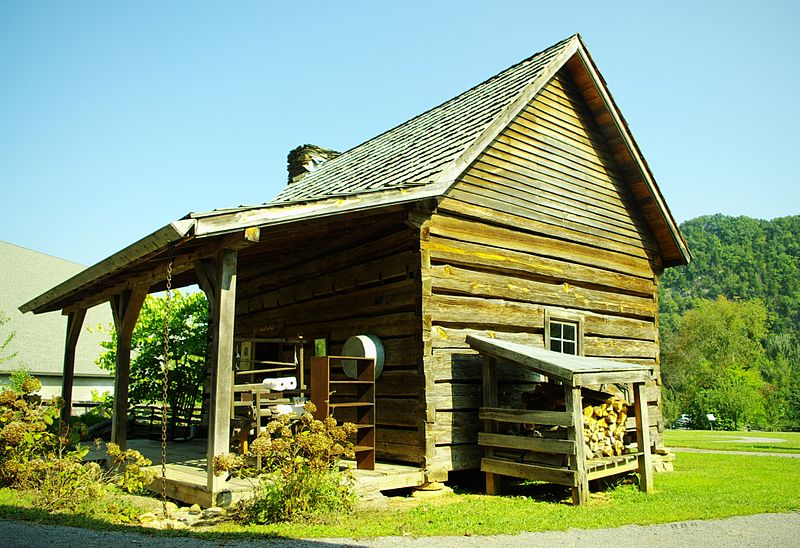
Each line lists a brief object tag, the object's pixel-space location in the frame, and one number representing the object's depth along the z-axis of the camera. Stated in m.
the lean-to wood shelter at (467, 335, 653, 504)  7.87
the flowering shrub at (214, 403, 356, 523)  6.62
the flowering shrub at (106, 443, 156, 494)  7.01
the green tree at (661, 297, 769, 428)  55.27
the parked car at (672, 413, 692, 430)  40.44
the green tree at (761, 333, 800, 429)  38.50
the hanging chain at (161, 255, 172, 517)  6.60
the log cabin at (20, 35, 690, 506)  8.23
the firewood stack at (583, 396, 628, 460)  8.73
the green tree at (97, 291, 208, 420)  17.69
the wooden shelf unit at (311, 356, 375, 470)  8.20
